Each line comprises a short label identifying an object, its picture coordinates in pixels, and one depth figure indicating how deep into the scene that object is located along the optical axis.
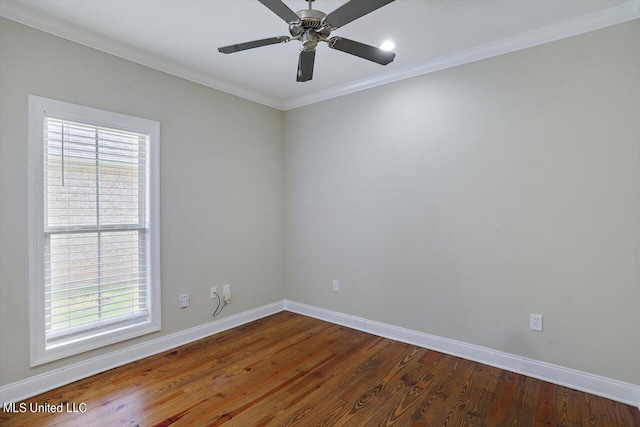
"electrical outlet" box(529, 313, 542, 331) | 2.47
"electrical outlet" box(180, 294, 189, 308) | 3.11
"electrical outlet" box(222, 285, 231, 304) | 3.46
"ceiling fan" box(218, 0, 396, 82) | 1.61
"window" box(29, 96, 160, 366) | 2.27
